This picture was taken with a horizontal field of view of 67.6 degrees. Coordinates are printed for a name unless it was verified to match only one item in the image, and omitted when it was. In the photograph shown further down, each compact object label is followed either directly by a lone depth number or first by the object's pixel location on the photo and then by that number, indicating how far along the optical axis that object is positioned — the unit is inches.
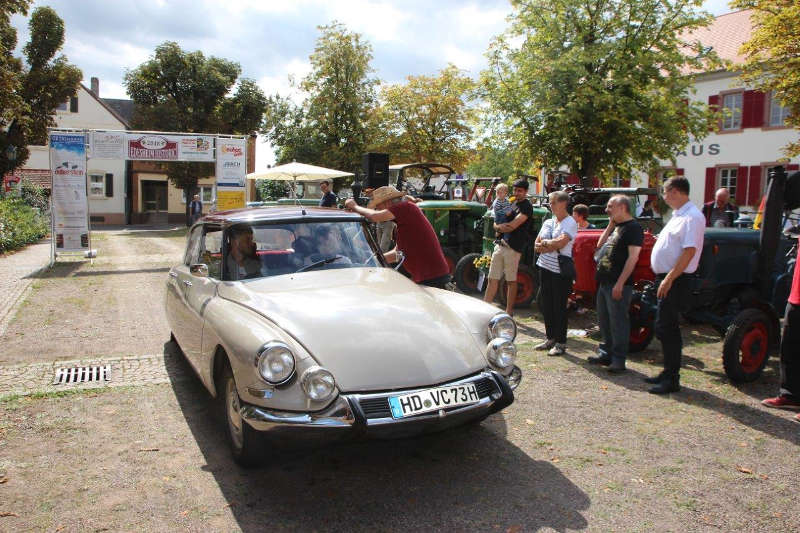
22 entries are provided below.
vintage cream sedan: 128.8
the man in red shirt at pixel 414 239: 237.0
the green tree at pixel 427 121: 1167.0
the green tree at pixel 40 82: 968.9
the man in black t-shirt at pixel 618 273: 221.0
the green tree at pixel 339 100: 1215.6
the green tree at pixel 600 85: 593.6
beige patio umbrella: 771.4
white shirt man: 197.9
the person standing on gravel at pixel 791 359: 194.9
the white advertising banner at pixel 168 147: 591.8
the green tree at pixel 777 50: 572.1
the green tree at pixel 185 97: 1306.6
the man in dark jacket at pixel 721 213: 412.2
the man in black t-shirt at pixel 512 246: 307.0
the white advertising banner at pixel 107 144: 568.7
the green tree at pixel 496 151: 698.8
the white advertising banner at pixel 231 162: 620.7
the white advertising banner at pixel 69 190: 547.5
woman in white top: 253.1
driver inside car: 177.6
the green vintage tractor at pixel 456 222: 437.5
